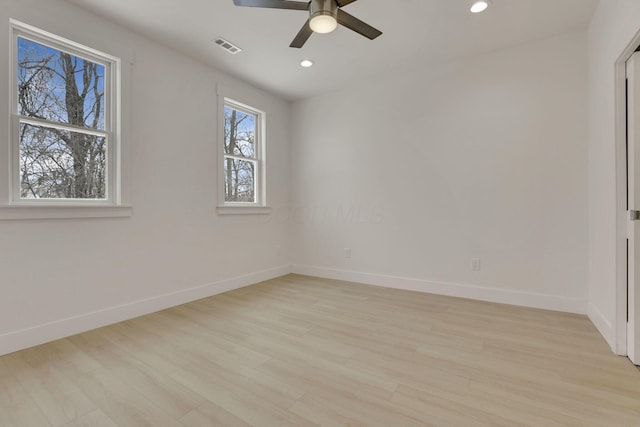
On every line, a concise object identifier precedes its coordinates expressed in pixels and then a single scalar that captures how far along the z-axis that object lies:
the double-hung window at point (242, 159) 3.97
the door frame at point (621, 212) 2.08
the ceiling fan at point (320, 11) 1.91
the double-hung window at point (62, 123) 2.32
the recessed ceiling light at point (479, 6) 2.47
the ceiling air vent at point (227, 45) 3.06
